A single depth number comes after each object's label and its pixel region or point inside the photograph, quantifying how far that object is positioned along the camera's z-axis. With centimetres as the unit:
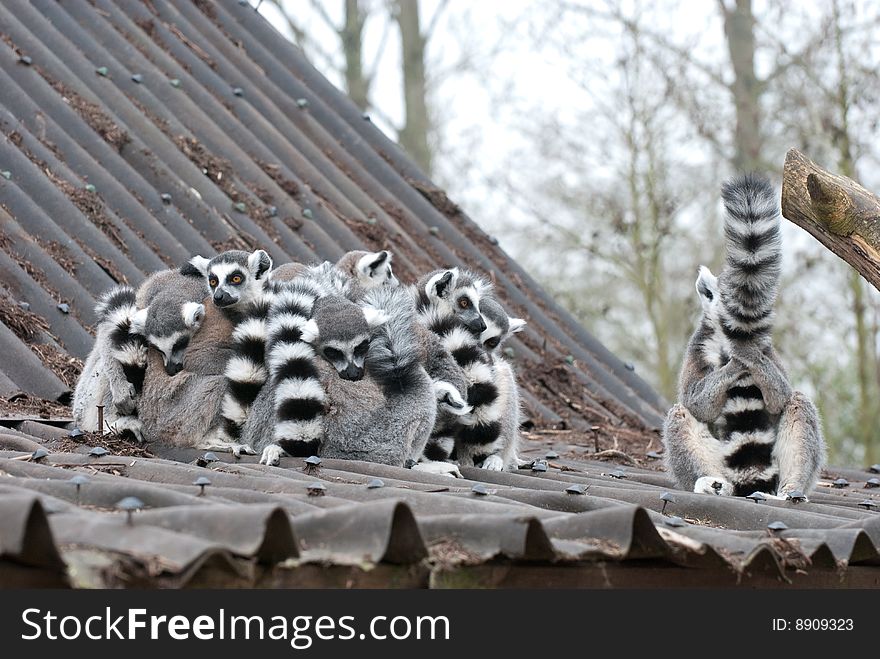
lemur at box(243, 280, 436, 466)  1009
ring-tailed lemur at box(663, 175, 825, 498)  1109
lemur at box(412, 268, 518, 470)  1169
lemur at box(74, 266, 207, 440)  1080
